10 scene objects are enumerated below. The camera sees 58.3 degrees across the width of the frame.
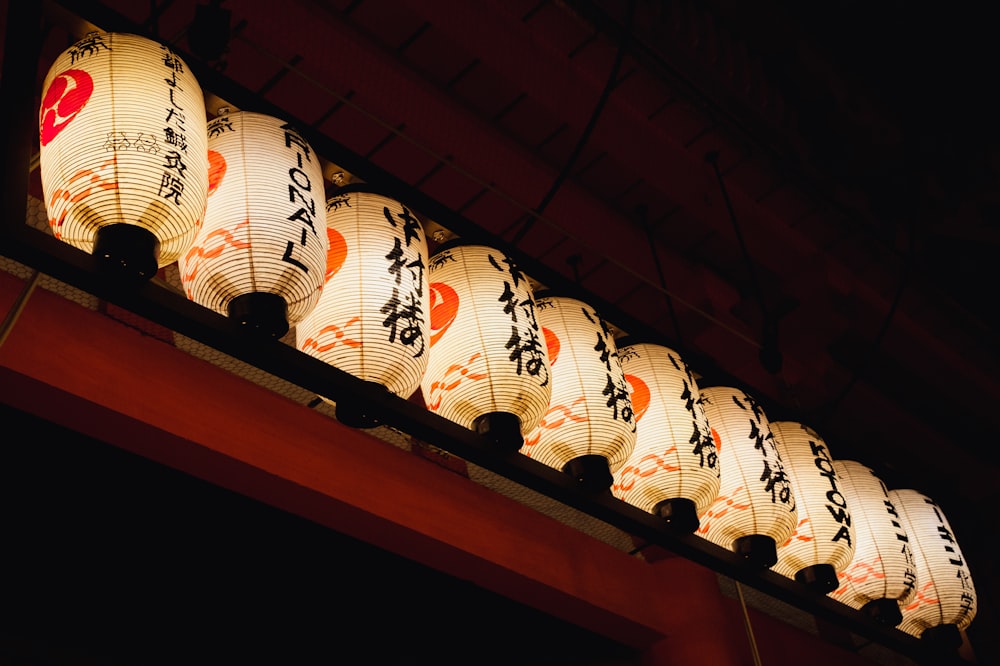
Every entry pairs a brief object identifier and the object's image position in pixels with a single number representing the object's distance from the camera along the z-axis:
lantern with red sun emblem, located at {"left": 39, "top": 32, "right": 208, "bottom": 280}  2.10
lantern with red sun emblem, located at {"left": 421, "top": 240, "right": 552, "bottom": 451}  2.77
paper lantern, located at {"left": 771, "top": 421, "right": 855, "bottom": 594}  3.55
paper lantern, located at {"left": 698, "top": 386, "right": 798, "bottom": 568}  3.34
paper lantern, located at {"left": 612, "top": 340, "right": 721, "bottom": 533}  3.15
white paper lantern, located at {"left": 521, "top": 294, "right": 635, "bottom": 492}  2.97
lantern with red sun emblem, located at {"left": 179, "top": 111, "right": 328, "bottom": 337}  2.33
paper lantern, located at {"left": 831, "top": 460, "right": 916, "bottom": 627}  3.84
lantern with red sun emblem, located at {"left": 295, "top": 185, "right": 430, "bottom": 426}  2.54
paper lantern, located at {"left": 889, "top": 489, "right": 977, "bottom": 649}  4.12
